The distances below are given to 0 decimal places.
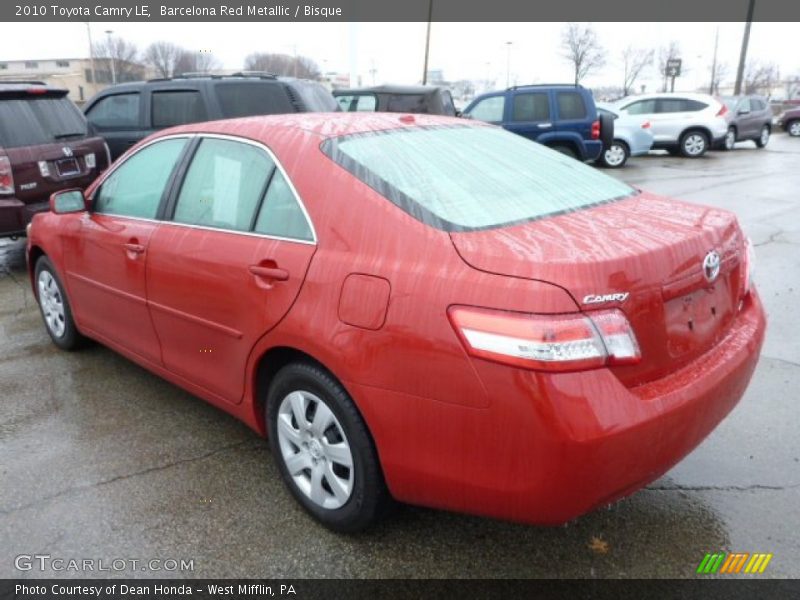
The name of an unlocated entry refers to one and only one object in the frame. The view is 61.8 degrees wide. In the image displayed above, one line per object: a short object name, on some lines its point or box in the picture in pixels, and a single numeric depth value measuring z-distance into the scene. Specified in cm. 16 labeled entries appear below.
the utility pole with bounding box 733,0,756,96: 2617
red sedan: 196
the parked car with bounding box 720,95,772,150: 1955
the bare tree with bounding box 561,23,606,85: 3988
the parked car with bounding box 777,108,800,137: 2662
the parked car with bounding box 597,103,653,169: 1602
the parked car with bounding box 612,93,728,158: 1758
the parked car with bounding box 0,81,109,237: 638
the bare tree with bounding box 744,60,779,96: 5869
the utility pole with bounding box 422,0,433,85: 3018
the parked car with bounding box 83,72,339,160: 773
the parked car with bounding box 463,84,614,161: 1299
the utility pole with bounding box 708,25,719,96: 5531
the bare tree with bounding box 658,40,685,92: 4683
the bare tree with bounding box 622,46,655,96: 4891
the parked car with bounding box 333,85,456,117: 1095
